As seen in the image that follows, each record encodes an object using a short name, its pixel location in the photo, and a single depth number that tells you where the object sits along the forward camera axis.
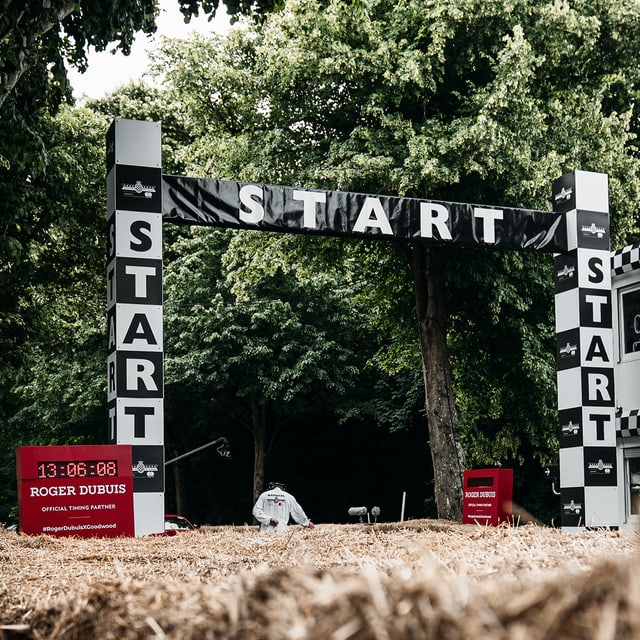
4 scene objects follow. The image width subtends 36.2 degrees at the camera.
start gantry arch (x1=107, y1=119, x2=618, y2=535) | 10.70
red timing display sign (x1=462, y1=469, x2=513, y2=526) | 15.38
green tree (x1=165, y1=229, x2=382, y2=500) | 28.33
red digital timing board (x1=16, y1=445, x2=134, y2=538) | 8.35
